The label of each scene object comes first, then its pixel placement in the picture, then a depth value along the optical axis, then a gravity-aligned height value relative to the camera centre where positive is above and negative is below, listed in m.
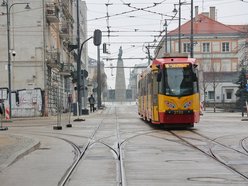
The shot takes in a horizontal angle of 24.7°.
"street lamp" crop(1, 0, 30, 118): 43.75 +2.59
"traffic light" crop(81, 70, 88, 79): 51.00 +1.79
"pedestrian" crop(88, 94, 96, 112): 65.65 -1.08
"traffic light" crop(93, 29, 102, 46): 42.84 +4.28
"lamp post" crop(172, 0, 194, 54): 46.87 +7.26
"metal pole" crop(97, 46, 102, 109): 76.81 +0.74
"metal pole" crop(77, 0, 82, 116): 48.03 +1.11
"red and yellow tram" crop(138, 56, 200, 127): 27.72 +0.08
